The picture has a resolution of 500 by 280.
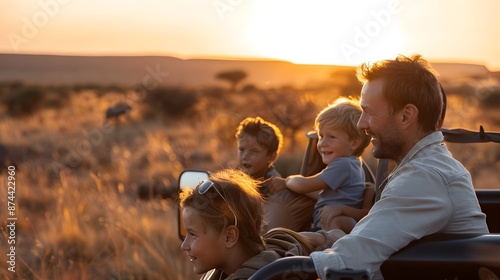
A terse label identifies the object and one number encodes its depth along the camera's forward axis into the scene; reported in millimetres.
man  3021
